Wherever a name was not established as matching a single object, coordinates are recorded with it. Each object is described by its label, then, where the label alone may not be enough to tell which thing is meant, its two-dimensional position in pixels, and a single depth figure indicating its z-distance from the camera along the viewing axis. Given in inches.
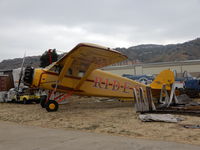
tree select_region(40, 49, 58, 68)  1535.4
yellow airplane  431.2
